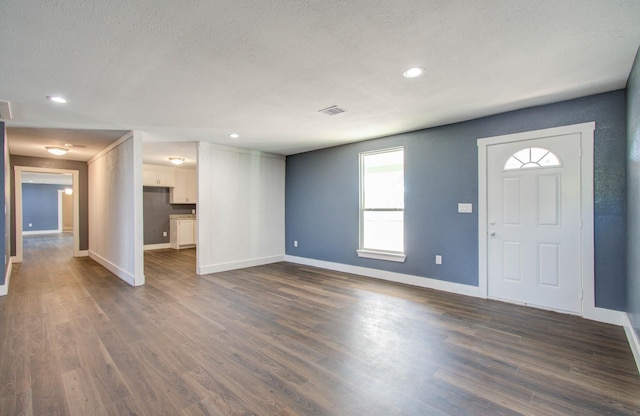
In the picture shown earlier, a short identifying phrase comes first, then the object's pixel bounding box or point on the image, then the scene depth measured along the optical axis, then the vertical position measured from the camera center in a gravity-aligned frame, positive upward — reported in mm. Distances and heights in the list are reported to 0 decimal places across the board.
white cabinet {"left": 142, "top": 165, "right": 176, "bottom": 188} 7719 +867
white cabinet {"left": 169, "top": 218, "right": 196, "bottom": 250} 8281 -723
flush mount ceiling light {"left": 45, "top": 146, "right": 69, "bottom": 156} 5455 +1111
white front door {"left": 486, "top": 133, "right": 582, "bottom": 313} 3188 -214
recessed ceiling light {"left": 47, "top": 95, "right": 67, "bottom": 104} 2990 +1155
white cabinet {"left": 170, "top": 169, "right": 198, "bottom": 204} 8375 +587
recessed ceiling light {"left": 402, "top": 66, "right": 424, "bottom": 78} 2432 +1144
